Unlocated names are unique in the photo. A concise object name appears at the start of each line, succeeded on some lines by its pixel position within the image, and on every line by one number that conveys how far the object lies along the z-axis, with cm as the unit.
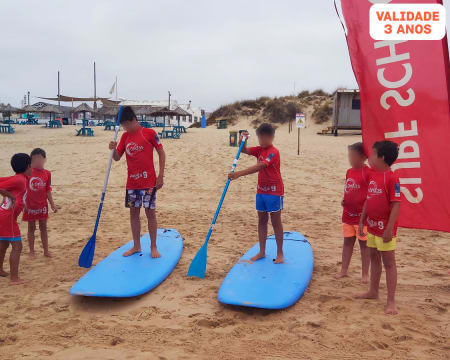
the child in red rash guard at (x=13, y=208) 362
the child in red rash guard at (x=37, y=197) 431
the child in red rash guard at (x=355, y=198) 367
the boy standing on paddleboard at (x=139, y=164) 416
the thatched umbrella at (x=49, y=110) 2998
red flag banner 336
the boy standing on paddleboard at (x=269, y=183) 395
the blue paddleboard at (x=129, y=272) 339
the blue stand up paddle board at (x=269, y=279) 318
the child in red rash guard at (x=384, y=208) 293
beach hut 2159
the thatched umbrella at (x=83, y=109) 2825
